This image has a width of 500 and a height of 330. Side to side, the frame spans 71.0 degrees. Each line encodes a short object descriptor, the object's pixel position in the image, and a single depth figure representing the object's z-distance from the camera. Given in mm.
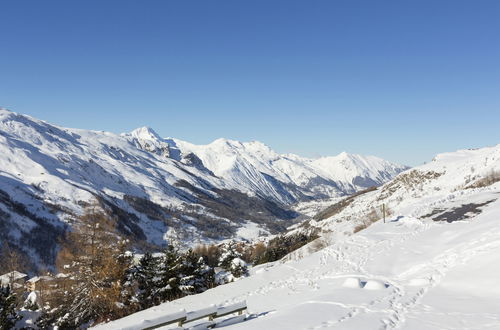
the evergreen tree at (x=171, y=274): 38875
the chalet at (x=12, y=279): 42625
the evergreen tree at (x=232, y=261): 43594
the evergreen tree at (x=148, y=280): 38594
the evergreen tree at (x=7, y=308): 31672
